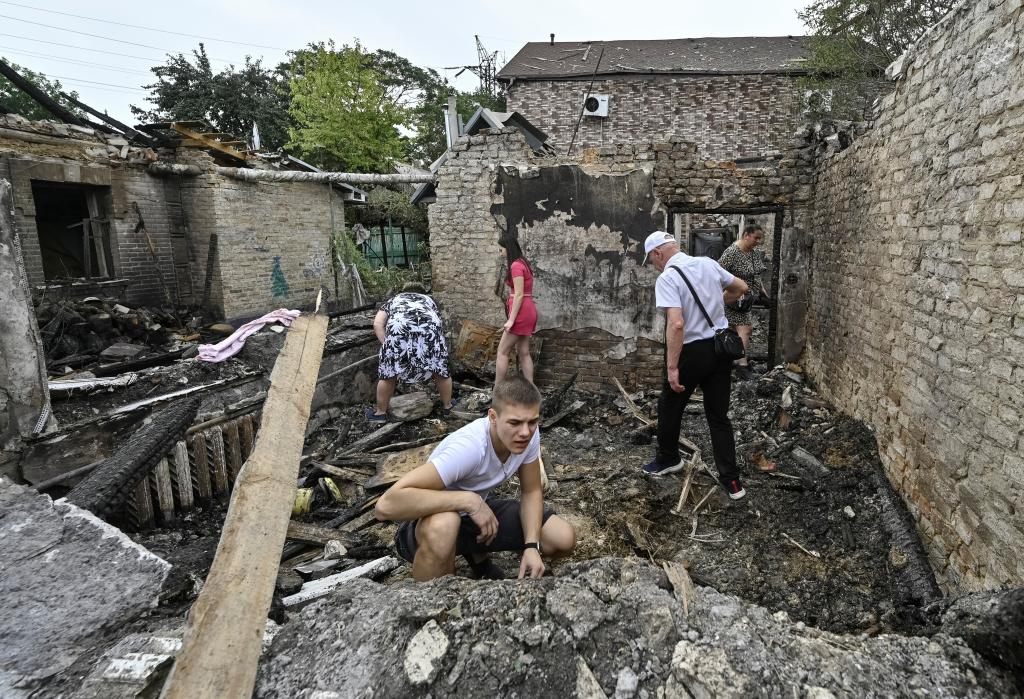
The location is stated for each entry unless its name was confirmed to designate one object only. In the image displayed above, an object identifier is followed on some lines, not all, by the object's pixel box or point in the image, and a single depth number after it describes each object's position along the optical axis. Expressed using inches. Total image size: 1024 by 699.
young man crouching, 94.6
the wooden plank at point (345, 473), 199.3
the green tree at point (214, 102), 960.3
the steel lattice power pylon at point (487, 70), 1151.6
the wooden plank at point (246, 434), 208.7
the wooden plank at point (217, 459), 192.2
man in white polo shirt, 161.9
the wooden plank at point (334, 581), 93.6
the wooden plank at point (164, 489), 169.3
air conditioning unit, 698.8
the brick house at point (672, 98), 687.7
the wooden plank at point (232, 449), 201.9
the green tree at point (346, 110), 693.3
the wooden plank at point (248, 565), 59.0
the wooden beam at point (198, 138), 379.2
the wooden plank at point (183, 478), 176.7
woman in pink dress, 236.7
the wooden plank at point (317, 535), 152.4
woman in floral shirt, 235.5
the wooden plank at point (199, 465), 186.1
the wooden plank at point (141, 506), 162.1
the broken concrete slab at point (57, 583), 68.7
